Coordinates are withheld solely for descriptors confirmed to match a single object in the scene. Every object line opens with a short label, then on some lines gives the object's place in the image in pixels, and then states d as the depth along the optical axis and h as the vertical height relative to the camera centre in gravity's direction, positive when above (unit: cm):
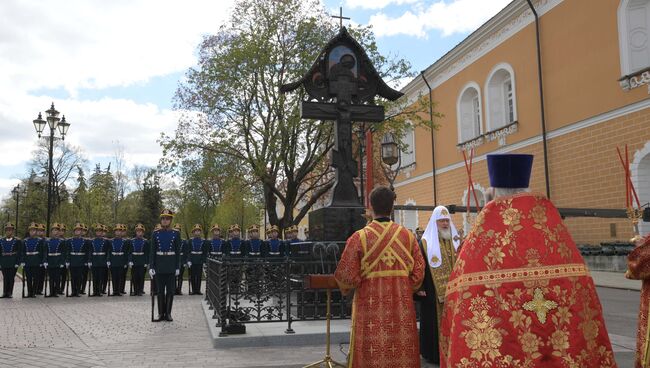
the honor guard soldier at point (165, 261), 995 -48
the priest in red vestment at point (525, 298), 261 -34
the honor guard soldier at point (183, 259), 1581 -72
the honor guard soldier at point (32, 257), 1541 -58
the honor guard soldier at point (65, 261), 1580 -73
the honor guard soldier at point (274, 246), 1591 -36
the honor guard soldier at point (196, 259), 1598 -72
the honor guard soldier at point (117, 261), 1577 -73
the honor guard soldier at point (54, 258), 1548 -62
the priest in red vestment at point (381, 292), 452 -51
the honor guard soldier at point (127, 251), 1595 -47
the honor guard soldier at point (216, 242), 1578 -22
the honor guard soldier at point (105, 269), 1597 -99
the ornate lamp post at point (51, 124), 1905 +423
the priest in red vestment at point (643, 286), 369 -41
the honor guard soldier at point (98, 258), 1572 -66
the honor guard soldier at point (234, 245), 1592 -31
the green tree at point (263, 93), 2236 +612
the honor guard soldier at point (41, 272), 1561 -104
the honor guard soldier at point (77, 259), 1563 -67
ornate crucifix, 902 +239
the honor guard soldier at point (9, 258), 1533 -59
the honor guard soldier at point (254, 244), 1598 -29
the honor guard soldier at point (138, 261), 1575 -75
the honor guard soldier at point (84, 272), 1594 -106
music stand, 515 -49
